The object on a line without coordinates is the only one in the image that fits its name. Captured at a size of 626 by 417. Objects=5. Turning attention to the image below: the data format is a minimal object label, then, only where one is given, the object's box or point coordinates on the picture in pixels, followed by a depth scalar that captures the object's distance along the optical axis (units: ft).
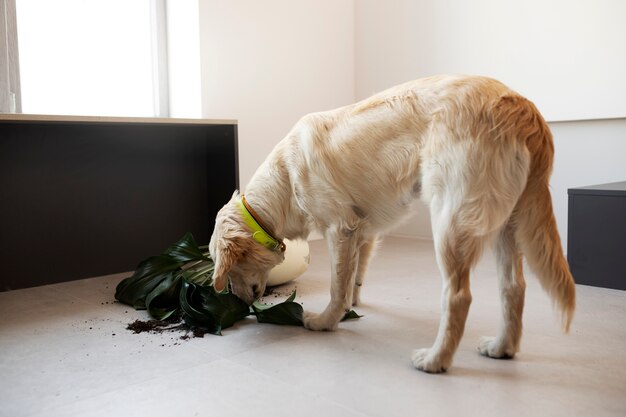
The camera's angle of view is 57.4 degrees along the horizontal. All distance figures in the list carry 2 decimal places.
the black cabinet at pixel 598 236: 11.00
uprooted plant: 9.00
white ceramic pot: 11.45
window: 13.32
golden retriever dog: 6.59
